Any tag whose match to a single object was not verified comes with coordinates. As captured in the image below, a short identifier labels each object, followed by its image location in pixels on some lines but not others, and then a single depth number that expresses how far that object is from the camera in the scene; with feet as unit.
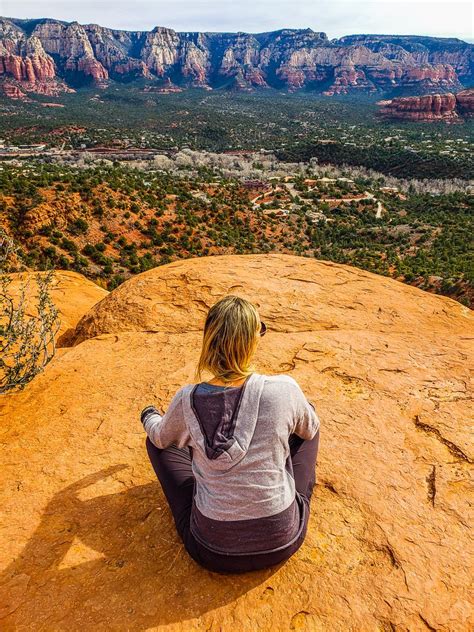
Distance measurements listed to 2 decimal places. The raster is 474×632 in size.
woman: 8.52
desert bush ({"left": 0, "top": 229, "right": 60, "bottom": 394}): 17.33
